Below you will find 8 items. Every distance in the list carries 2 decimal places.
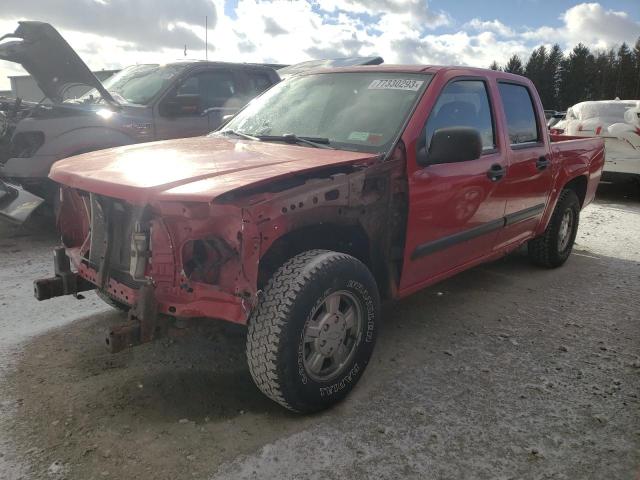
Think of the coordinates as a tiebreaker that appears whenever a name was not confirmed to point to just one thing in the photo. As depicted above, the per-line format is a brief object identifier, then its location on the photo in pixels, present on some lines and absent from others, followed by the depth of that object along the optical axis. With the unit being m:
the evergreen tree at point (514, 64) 72.65
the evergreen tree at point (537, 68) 67.88
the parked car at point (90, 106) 5.54
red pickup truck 2.41
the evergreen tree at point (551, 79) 66.84
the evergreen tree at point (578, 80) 65.56
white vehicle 9.53
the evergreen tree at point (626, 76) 62.78
